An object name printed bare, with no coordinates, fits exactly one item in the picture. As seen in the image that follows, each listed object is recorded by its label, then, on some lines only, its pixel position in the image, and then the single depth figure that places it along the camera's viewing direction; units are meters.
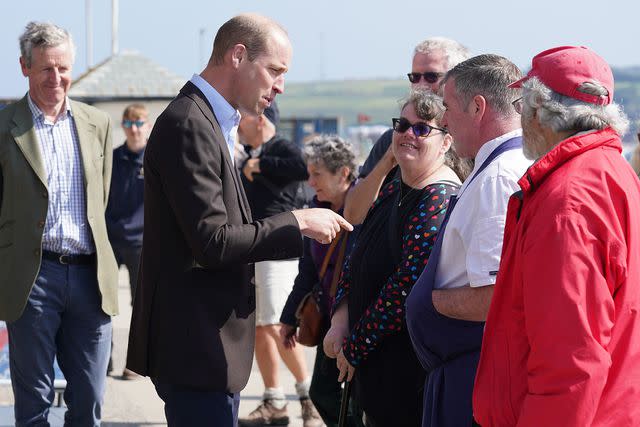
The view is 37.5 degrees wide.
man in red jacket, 2.19
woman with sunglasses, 3.52
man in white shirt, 2.91
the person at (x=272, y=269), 5.94
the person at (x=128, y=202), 7.23
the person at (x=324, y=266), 4.78
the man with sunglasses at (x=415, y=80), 4.67
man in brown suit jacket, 3.03
